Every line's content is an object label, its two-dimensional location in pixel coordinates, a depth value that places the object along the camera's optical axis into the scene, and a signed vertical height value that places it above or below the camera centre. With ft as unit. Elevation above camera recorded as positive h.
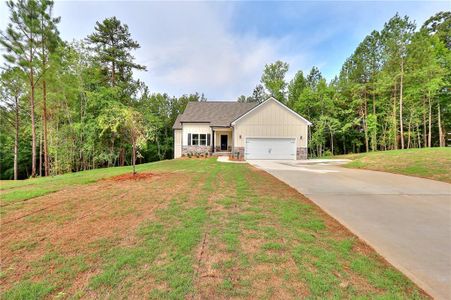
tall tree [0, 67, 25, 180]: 56.54 +18.56
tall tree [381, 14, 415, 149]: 65.98 +34.08
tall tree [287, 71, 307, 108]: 103.55 +33.01
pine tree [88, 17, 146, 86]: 69.26 +37.58
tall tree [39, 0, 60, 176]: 41.83 +25.17
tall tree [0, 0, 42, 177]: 40.01 +24.37
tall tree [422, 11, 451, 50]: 78.48 +50.18
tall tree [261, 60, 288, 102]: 109.91 +40.19
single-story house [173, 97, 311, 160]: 63.31 +5.59
